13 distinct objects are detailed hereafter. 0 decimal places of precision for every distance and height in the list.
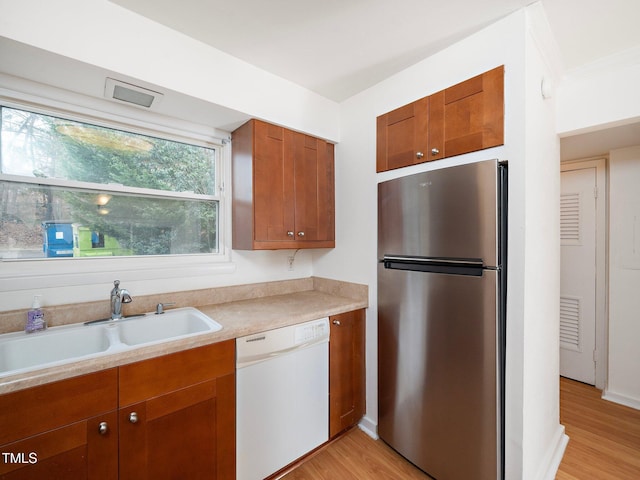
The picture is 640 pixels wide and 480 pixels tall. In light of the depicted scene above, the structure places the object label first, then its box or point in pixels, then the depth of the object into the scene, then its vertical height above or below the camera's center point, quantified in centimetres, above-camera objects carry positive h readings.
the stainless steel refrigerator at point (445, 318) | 137 -45
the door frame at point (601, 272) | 255 -34
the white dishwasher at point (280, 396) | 147 -92
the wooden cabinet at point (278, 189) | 186 +34
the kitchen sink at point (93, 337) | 125 -50
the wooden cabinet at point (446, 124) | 141 +64
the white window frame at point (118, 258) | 142 -12
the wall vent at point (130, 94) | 145 +79
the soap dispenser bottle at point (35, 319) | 133 -39
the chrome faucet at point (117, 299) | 153 -34
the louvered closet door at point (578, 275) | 264 -39
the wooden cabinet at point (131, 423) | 96 -74
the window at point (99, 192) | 145 +28
